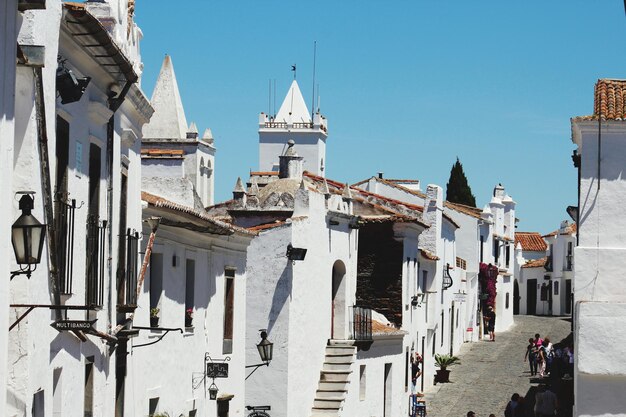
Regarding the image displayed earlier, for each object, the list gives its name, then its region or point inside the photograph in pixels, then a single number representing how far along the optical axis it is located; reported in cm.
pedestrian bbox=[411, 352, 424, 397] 4422
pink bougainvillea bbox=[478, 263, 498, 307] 7106
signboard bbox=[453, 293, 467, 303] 5981
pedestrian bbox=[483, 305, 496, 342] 6650
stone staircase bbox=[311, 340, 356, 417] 3422
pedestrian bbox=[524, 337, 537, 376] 4728
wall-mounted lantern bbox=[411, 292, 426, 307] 4501
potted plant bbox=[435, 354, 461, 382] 4835
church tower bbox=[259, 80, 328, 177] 10800
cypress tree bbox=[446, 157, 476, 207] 9819
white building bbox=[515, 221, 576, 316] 8831
